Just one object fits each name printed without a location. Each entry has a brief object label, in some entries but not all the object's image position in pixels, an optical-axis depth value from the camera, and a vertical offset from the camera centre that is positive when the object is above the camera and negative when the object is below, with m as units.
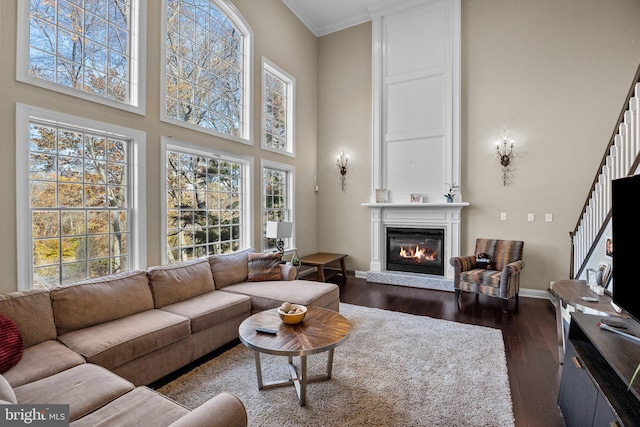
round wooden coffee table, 1.95 -0.89
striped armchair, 4.01 -0.87
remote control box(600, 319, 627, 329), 1.71 -0.66
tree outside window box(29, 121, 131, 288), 2.57 +0.09
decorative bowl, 2.32 -0.83
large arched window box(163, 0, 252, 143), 3.66 +2.01
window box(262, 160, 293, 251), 5.16 +0.32
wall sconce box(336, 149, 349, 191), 6.26 +1.00
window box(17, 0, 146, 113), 2.49 +1.56
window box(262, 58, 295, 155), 5.16 +1.94
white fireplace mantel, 5.20 -0.20
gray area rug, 1.95 -1.34
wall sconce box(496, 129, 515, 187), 4.85 +0.98
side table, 5.25 -0.88
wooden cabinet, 1.27 -0.83
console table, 2.22 -0.72
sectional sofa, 1.40 -0.91
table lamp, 4.50 -0.27
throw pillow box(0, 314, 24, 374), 1.73 -0.81
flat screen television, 1.51 -0.17
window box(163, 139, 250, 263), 3.70 +0.13
